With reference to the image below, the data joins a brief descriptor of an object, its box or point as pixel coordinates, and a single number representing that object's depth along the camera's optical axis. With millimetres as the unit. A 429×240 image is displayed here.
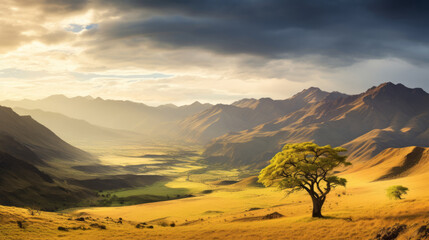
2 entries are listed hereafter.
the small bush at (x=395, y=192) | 65375
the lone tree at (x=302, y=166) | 47625
